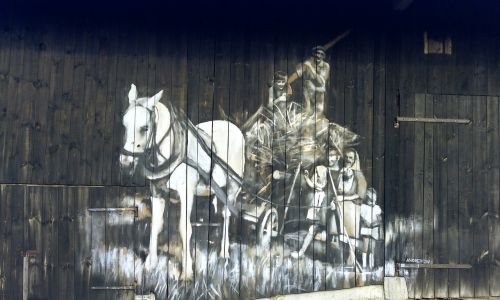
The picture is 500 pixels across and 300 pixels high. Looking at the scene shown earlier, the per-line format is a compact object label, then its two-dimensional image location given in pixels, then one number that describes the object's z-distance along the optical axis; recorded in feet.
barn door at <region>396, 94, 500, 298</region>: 20.48
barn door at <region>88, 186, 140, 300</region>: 19.35
